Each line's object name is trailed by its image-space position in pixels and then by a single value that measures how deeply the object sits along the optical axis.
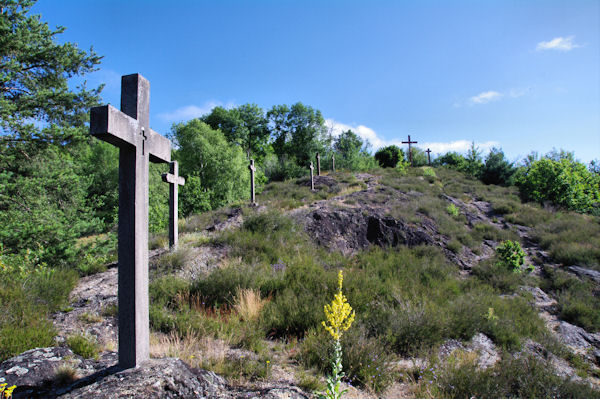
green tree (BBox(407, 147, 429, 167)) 46.91
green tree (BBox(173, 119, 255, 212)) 30.25
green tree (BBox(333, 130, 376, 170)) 38.31
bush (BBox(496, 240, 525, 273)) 10.24
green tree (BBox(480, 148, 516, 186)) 28.83
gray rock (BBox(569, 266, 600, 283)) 9.76
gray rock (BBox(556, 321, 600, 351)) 6.55
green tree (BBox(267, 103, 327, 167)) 44.97
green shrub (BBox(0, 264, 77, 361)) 3.38
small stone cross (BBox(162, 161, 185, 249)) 8.23
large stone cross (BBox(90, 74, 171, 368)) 2.94
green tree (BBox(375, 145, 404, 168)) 45.15
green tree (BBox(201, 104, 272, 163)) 44.81
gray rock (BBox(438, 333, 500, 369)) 4.74
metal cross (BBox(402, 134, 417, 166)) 39.91
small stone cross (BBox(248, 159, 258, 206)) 14.47
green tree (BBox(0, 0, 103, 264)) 8.27
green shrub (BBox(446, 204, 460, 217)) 15.44
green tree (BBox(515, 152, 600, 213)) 20.08
